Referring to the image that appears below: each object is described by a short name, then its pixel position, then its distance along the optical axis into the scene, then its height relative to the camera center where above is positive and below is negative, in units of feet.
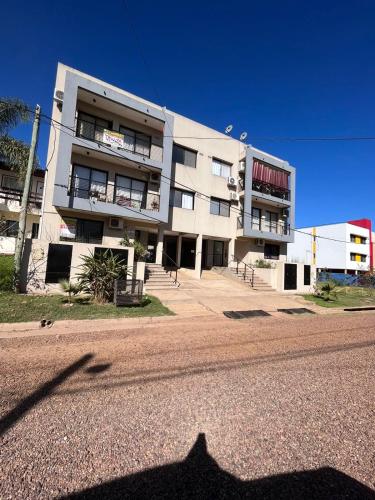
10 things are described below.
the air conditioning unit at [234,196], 74.18 +21.27
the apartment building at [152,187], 49.19 +19.92
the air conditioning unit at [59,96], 49.29 +30.97
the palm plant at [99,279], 34.22 -1.88
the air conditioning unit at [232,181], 74.49 +25.56
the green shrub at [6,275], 33.60 -2.05
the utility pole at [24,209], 34.83 +7.02
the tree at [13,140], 43.16 +22.62
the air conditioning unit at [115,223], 55.16 +8.94
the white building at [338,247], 153.99 +18.74
